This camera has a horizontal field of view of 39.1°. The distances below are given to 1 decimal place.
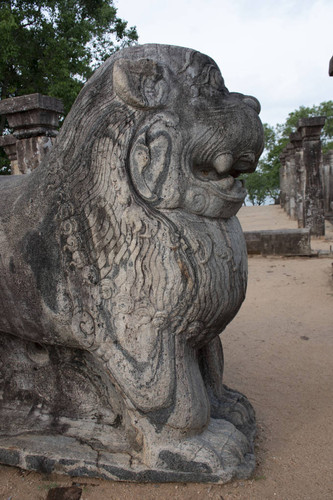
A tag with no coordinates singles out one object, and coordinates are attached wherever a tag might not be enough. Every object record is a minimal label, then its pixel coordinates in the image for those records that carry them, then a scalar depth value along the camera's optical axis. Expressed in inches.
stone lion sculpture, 70.2
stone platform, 299.9
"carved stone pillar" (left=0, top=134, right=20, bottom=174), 390.0
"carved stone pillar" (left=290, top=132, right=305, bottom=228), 503.5
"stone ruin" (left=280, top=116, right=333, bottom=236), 396.5
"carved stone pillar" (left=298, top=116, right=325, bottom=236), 406.0
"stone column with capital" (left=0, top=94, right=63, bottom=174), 252.1
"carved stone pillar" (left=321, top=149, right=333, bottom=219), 620.7
